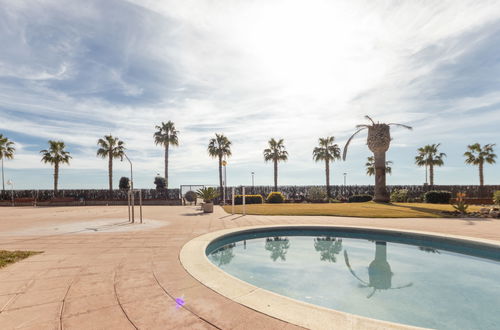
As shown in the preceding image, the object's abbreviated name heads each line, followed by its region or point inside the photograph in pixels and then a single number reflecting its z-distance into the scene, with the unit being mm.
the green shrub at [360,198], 26531
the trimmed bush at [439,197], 22312
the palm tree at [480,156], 34678
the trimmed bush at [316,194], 31025
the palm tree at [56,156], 34719
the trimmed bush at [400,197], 26967
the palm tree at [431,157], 38875
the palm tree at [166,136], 38781
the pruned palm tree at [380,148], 23125
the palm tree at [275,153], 37969
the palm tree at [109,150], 35469
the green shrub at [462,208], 14531
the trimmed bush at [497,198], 19566
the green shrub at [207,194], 17641
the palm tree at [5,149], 35906
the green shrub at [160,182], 32594
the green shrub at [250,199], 24953
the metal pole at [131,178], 12584
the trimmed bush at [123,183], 30547
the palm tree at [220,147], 36191
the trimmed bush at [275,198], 26312
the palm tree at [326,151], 37625
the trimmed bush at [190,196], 29116
